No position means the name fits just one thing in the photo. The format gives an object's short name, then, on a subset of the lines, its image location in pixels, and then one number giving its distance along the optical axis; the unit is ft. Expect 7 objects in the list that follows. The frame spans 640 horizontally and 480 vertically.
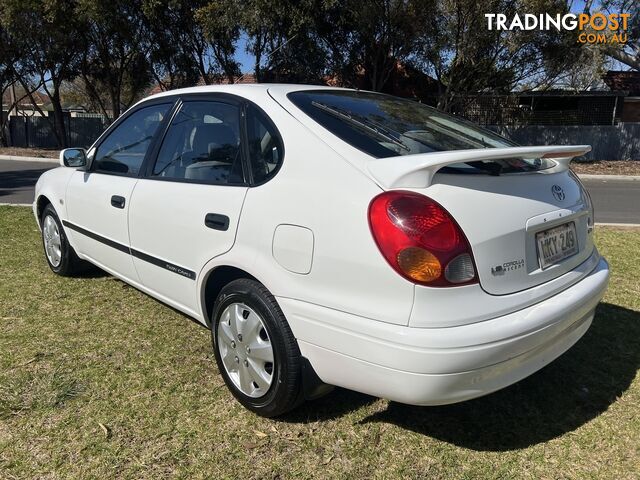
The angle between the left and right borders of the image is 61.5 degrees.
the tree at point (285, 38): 57.00
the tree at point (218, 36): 57.67
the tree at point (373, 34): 58.34
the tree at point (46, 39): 63.98
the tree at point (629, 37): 65.21
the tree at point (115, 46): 62.85
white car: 6.79
